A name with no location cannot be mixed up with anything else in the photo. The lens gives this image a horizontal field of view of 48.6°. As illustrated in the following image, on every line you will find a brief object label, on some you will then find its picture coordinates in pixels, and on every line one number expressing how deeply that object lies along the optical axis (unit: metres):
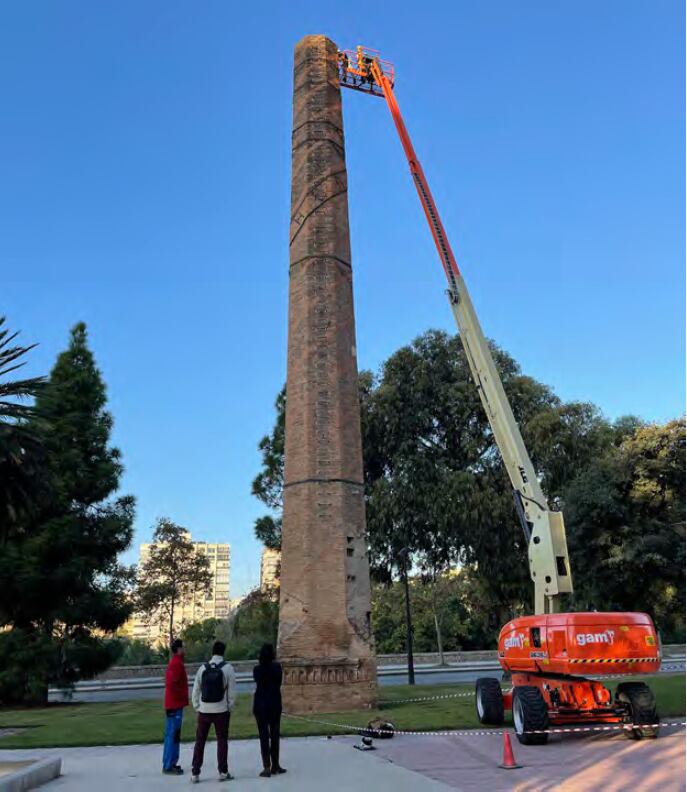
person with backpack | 8.95
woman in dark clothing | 9.13
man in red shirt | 9.67
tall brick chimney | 16.94
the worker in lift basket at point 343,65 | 23.64
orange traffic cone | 9.38
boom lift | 11.40
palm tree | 13.98
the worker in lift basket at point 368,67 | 23.41
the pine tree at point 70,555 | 23.50
